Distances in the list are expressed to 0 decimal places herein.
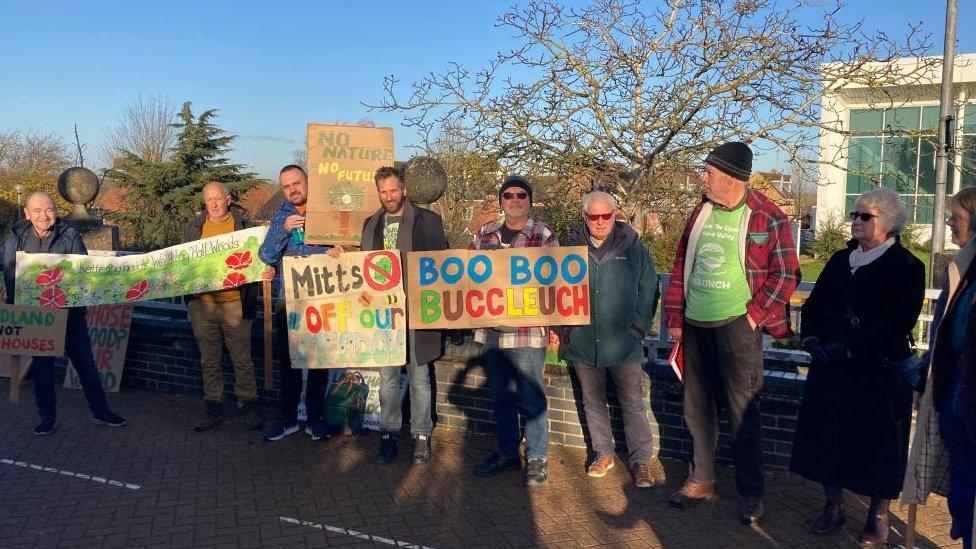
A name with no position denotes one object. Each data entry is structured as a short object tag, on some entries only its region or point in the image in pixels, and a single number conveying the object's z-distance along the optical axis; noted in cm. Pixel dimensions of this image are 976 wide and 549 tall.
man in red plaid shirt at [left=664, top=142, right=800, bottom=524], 434
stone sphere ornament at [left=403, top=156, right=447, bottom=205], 696
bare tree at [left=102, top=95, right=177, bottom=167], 3618
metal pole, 753
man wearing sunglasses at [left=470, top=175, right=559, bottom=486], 511
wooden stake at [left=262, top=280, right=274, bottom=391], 618
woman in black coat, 397
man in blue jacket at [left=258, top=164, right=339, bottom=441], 588
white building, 726
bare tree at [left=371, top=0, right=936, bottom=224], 691
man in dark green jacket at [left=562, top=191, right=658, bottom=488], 497
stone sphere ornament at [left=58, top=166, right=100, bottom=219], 933
